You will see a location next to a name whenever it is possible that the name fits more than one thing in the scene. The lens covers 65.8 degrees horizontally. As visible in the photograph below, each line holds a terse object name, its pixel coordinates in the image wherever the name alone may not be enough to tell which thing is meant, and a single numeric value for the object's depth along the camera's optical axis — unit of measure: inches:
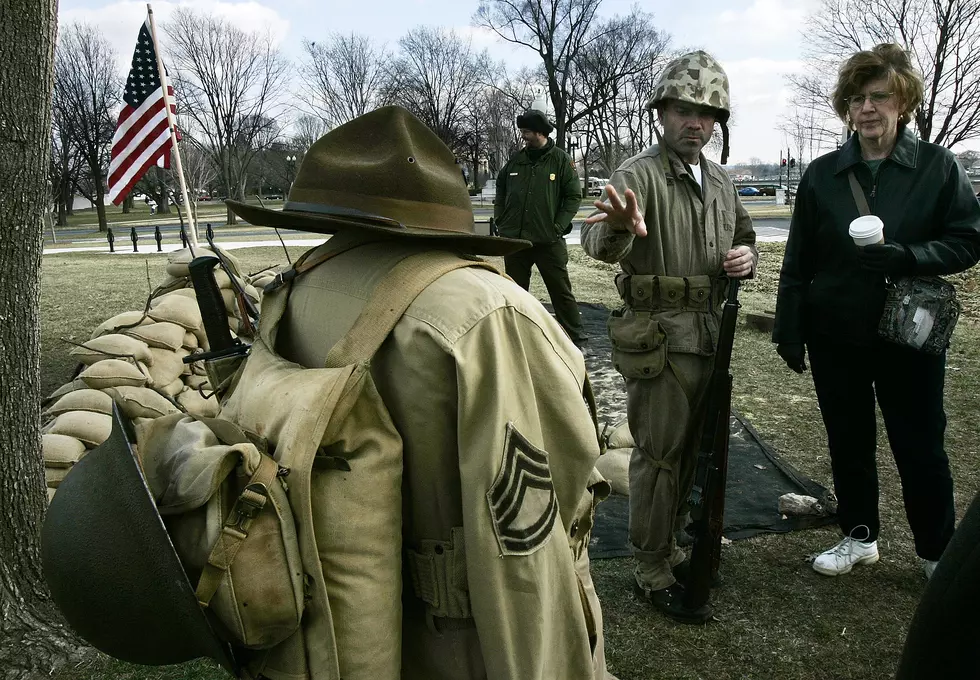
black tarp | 146.0
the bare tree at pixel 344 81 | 1529.3
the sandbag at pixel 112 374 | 198.2
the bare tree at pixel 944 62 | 686.5
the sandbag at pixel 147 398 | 187.7
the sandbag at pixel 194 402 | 217.3
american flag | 191.6
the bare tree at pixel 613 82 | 1659.7
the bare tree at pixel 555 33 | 1508.4
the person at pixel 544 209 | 301.9
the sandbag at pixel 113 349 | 219.9
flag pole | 139.5
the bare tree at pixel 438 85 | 1665.5
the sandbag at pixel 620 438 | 179.0
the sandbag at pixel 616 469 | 164.6
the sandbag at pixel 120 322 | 241.9
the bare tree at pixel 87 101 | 1181.1
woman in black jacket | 113.8
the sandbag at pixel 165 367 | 227.1
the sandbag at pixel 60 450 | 156.2
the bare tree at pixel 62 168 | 1227.4
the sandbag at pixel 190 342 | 253.3
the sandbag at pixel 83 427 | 167.0
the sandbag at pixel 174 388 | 225.8
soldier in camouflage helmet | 111.7
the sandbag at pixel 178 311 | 249.1
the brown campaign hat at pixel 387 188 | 57.4
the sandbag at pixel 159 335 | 236.4
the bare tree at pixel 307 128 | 1679.4
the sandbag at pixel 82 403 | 181.3
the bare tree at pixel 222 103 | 1330.0
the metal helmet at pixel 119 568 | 47.8
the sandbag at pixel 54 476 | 150.9
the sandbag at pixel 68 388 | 198.7
